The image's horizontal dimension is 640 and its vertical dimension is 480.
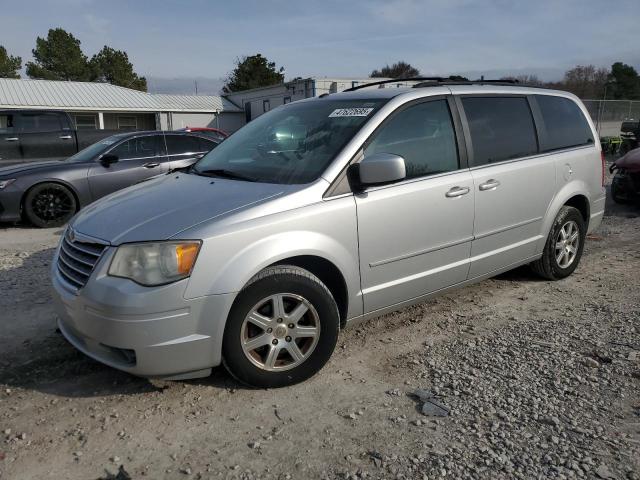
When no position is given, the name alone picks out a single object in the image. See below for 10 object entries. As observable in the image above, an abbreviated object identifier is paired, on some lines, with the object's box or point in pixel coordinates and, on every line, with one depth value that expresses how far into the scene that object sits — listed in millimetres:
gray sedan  7633
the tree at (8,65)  46409
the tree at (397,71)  55162
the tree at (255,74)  52750
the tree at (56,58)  49844
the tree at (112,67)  53969
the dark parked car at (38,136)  10133
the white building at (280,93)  26953
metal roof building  31000
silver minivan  2744
